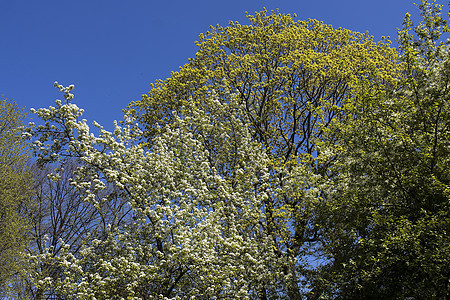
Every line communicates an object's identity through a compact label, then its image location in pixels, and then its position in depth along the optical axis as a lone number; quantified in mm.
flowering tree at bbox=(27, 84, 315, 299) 14969
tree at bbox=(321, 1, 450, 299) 13352
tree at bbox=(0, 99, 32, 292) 23094
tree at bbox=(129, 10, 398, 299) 25109
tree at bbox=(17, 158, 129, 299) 28797
